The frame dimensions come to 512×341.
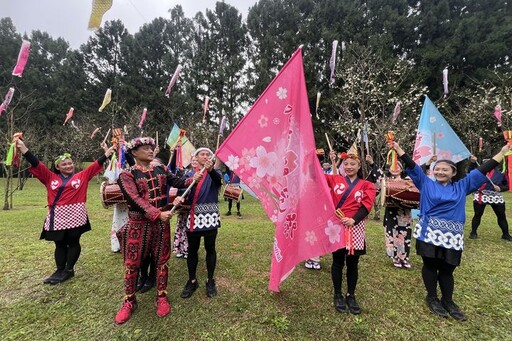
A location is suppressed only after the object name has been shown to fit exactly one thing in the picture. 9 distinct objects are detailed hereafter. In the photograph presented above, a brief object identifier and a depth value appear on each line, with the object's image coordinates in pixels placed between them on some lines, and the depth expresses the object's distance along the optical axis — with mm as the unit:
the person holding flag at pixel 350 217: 3734
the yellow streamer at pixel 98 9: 3521
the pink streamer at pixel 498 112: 7661
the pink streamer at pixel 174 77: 7418
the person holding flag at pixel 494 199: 7023
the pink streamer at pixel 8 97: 6730
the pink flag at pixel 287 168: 3387
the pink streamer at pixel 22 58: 5199
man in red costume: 3531
